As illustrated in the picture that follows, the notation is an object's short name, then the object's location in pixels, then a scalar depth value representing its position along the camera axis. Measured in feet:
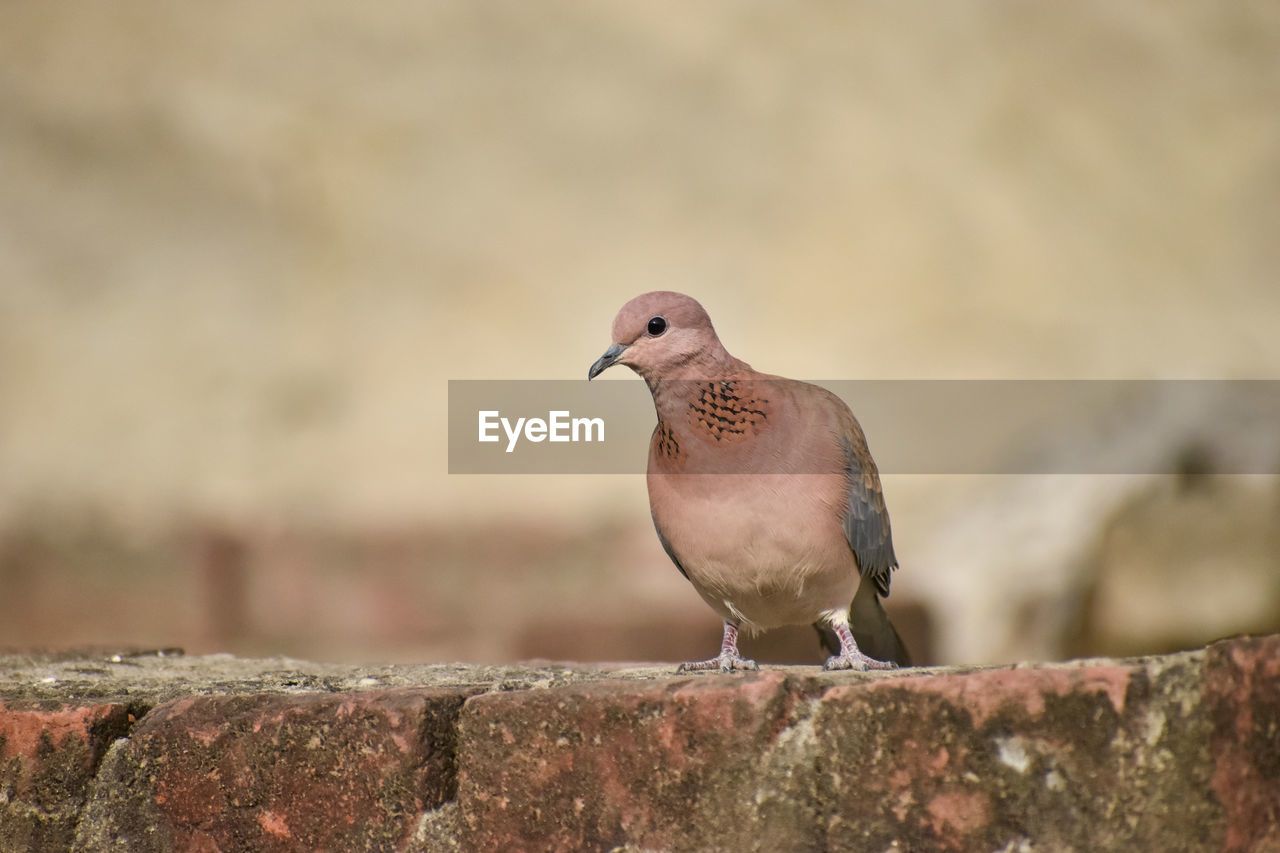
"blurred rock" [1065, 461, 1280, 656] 50.96
